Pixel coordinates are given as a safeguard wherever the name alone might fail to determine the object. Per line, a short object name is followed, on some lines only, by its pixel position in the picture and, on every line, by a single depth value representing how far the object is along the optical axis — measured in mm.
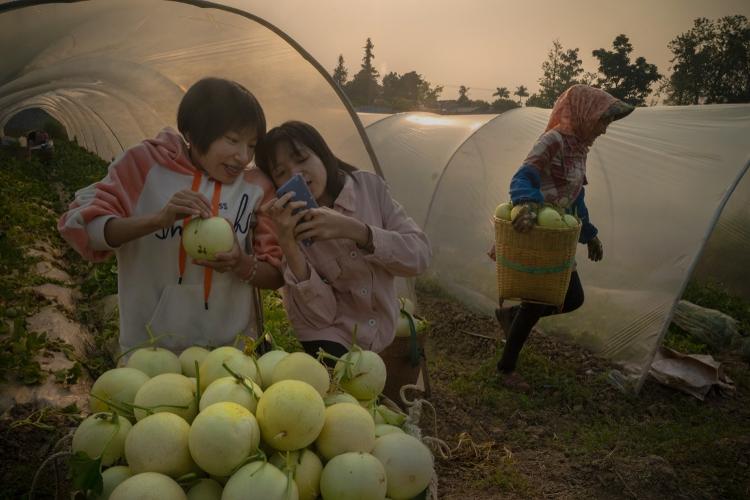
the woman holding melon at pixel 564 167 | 3969
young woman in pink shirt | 2408
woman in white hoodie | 2078
